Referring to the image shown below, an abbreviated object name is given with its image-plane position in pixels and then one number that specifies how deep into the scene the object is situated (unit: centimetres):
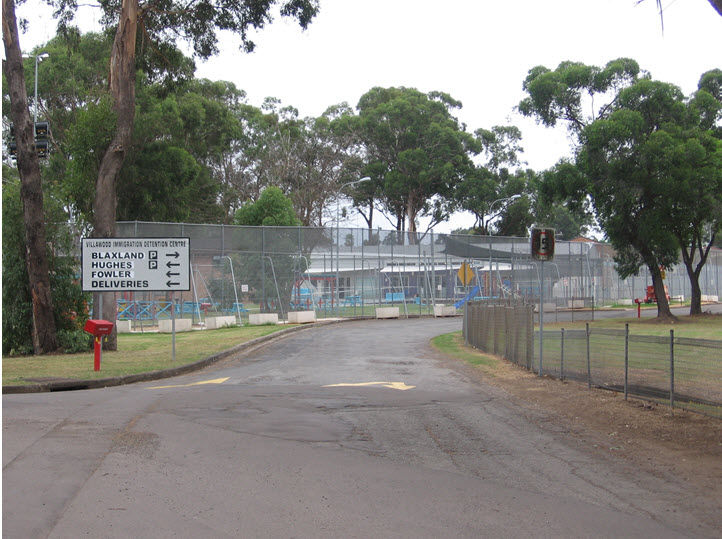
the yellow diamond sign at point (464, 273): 3522
